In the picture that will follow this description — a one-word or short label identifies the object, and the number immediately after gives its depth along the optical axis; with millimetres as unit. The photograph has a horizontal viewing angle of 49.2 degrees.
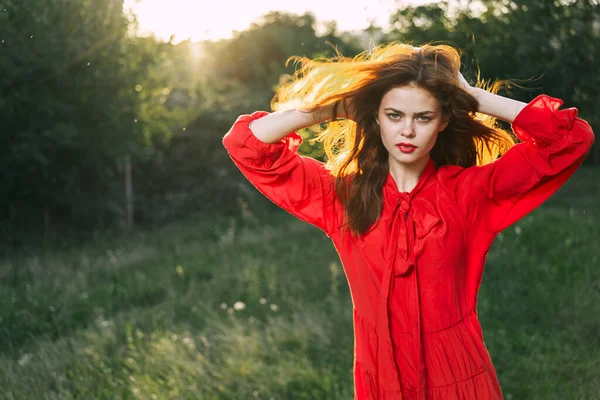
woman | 2086
